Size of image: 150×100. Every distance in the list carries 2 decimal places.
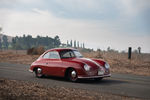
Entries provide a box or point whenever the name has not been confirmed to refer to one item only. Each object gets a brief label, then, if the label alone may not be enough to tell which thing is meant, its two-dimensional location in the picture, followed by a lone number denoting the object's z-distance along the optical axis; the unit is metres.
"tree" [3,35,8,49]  150.38
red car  11.09
